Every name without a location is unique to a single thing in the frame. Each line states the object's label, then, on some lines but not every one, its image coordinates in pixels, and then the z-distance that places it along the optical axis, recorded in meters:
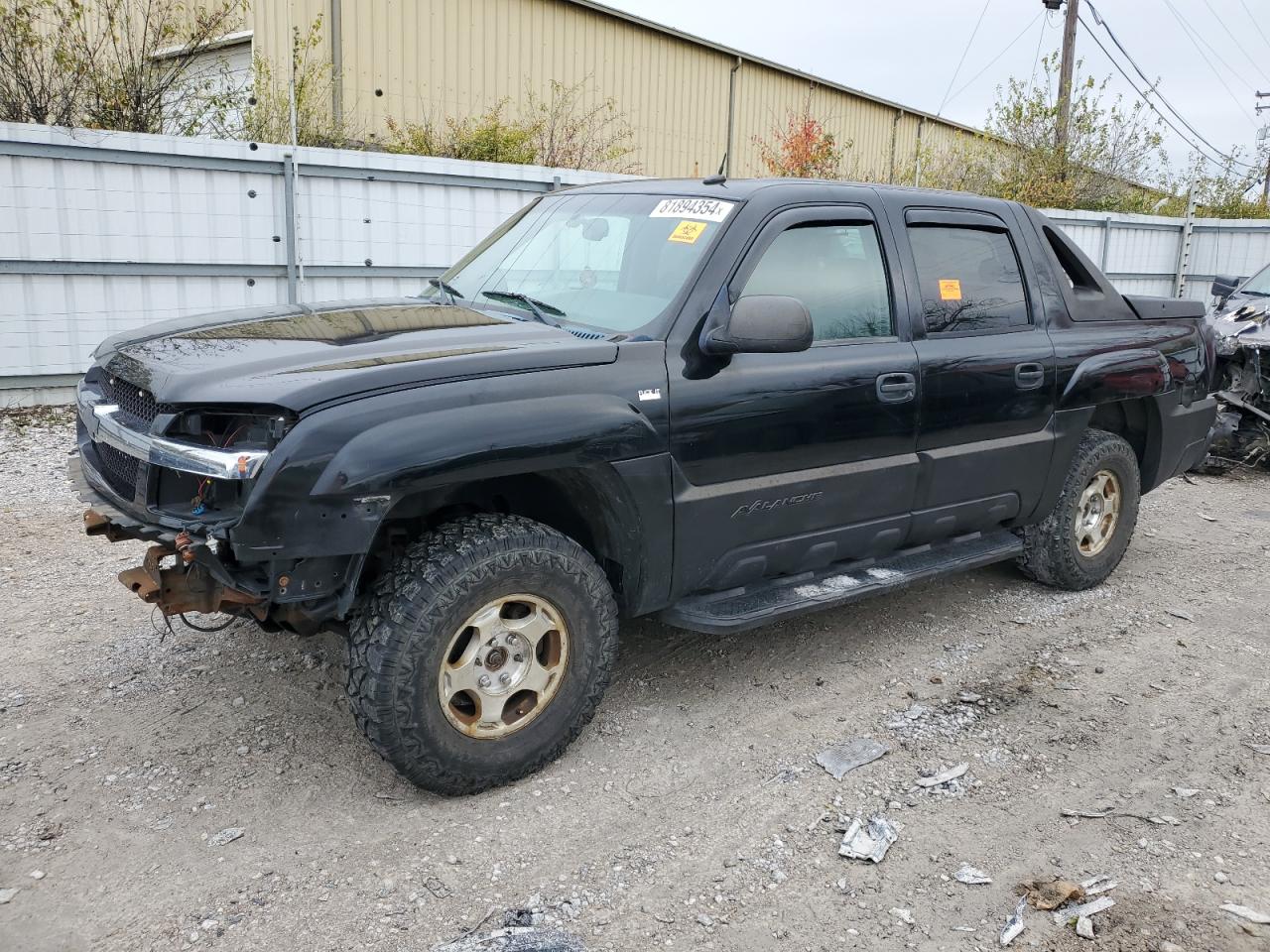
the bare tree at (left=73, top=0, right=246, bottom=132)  9.80
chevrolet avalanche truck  3.01
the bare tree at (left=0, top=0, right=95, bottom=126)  9.14
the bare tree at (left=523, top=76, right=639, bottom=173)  14.95
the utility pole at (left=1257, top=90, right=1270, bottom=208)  36.04
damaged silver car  8.11
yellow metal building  14.22
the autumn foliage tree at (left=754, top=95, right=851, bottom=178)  18.53
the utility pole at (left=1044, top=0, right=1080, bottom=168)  19.80
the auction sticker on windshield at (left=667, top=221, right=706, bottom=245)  3.89
